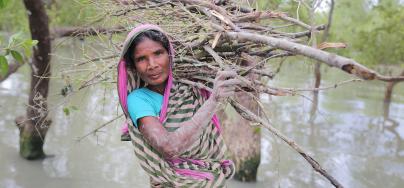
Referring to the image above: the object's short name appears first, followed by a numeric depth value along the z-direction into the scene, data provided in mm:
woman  1385
